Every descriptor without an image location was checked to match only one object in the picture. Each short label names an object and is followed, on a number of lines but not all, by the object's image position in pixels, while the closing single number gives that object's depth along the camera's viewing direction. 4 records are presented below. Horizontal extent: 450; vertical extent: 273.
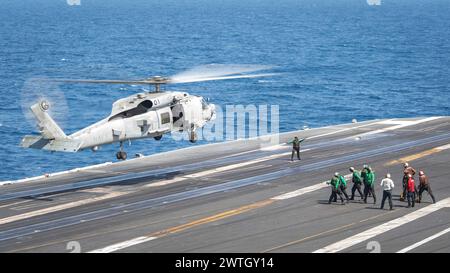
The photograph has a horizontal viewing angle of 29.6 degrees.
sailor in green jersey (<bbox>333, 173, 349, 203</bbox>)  43.72
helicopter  42.12
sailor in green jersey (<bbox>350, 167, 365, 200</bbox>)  44.38
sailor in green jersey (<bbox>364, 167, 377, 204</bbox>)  44.09
